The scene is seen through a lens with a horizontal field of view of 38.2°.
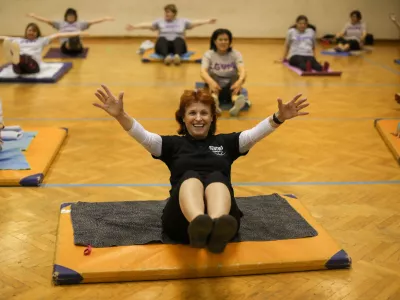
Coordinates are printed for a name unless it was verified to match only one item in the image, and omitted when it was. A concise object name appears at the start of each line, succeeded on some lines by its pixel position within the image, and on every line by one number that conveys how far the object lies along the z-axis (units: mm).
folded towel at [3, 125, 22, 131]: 5051
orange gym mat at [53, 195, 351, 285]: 2912
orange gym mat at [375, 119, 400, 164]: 5020
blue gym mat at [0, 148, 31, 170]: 4367
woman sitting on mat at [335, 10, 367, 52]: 10820
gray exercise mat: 3229
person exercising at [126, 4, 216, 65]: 9477
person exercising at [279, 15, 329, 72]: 8930
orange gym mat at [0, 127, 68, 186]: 4176
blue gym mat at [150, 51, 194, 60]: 9375
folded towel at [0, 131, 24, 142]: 4922
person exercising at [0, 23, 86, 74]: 7289
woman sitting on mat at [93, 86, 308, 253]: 2912
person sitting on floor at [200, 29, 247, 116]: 6246
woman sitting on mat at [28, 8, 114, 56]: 9539
